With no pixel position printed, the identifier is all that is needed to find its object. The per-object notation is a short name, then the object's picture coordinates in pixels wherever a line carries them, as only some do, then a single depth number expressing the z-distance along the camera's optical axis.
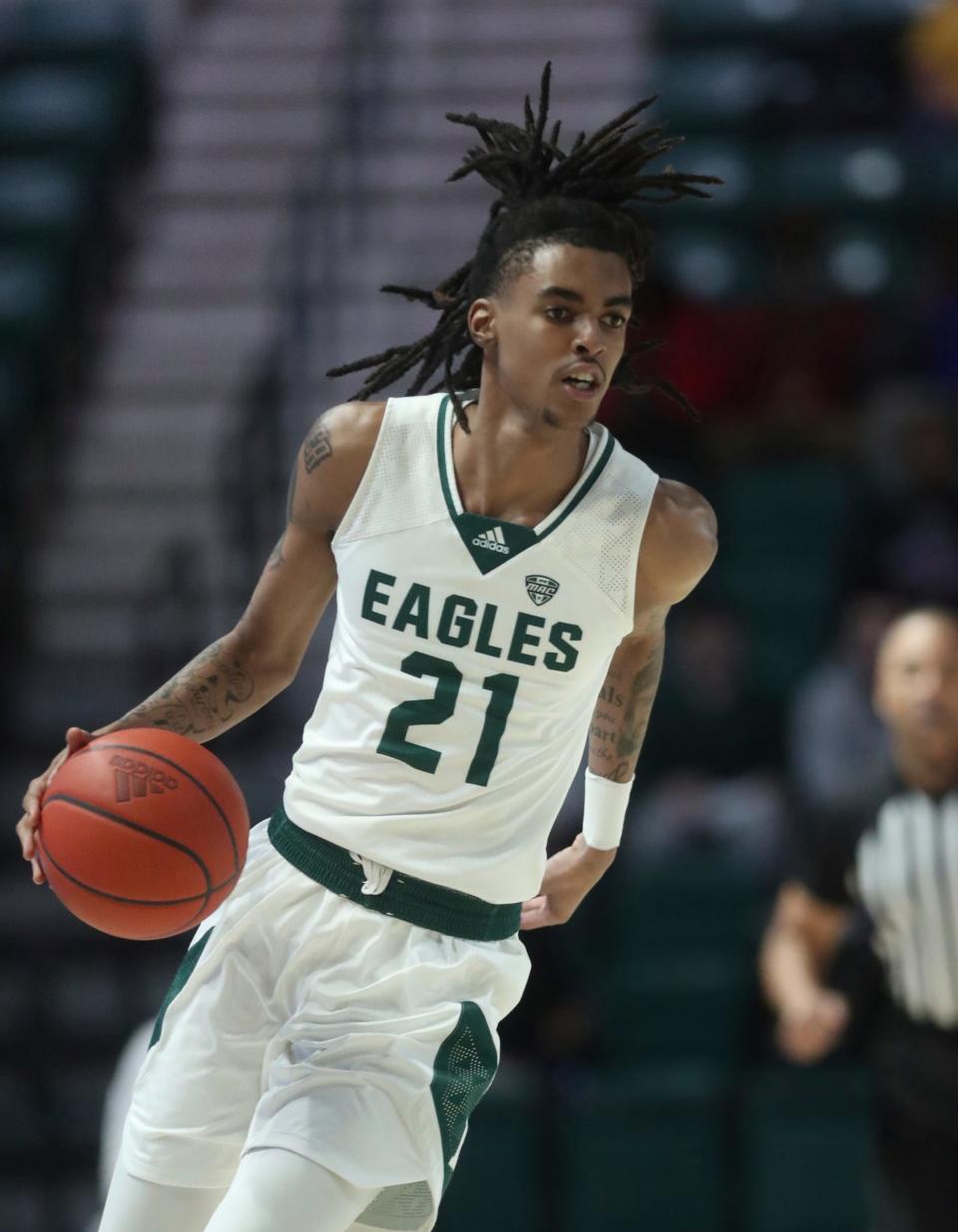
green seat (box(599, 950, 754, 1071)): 14.57
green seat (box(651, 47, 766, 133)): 21.30
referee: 10.84
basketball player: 6.55
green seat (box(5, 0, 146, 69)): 23.33
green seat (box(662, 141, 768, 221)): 20.62
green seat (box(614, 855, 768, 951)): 14.96
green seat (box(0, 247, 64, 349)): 19.70
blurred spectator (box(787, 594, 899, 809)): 15.68
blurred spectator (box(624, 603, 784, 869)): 15.45
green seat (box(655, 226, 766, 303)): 20.25
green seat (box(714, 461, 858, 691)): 18.19
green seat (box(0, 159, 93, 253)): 20.87
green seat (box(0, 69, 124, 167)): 22.03
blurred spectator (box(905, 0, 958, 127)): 20.55
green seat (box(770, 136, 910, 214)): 20.52
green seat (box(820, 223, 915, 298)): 20.31
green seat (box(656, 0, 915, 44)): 21.56
